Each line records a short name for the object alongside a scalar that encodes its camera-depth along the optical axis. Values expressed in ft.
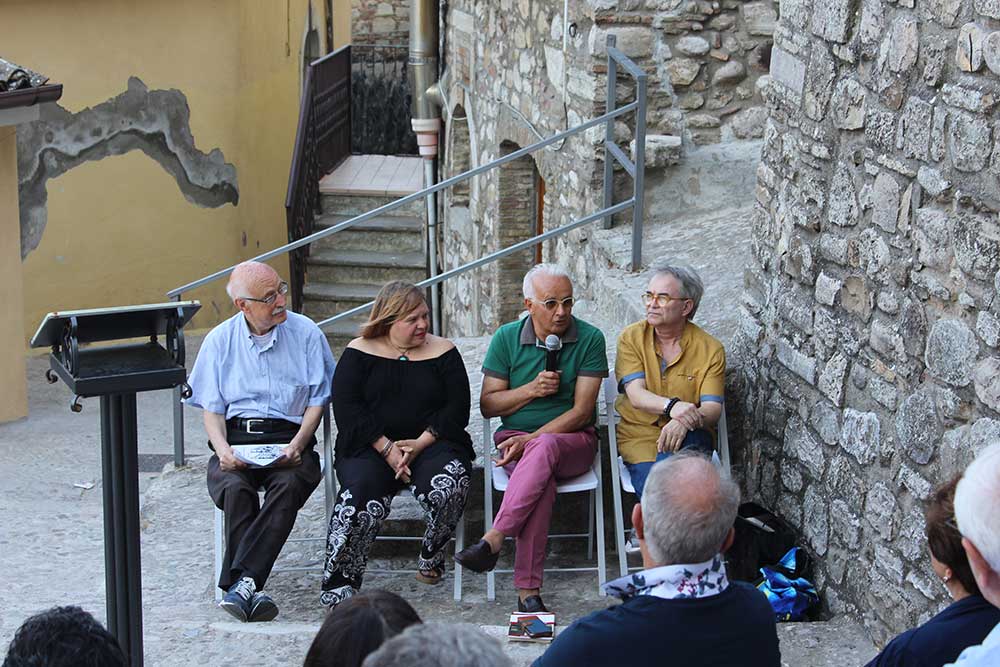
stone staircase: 39.91
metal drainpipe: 37.86
